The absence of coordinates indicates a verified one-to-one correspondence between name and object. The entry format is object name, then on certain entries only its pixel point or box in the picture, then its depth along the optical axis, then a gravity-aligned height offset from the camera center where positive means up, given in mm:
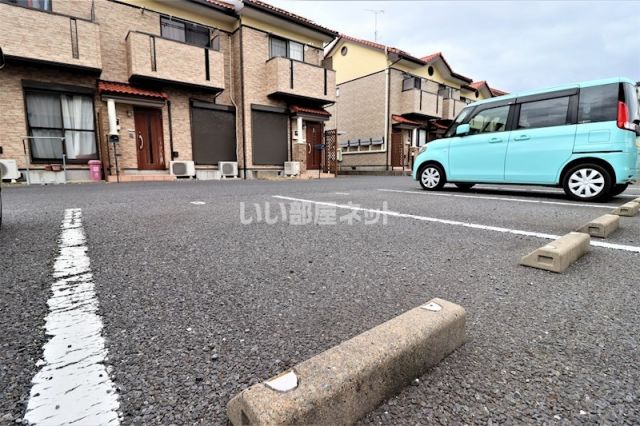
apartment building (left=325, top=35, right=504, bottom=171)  17250 +4053
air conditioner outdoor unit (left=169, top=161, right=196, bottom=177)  10485 +241
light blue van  4523 +528
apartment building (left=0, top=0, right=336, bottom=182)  8328 +2832
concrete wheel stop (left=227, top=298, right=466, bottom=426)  652 -458
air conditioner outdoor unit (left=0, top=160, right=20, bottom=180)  7953 +174
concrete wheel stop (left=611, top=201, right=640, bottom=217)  3574 -403
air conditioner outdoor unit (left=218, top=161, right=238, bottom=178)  11500 +253
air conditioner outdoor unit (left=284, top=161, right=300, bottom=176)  12695 +269
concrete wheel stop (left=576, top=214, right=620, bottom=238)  2615 -440
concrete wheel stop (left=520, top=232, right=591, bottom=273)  1785 -466
